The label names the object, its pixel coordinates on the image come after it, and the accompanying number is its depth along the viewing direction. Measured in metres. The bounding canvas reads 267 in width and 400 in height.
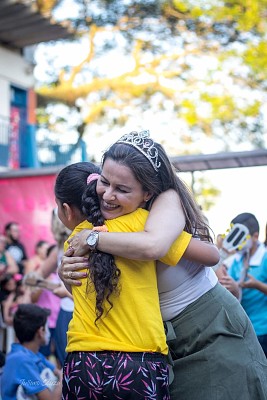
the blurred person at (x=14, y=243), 8.48
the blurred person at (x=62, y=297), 5.15
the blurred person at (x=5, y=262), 7.85
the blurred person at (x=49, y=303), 6.27
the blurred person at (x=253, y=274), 4.98
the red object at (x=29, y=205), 7.97
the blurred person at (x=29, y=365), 4.02
